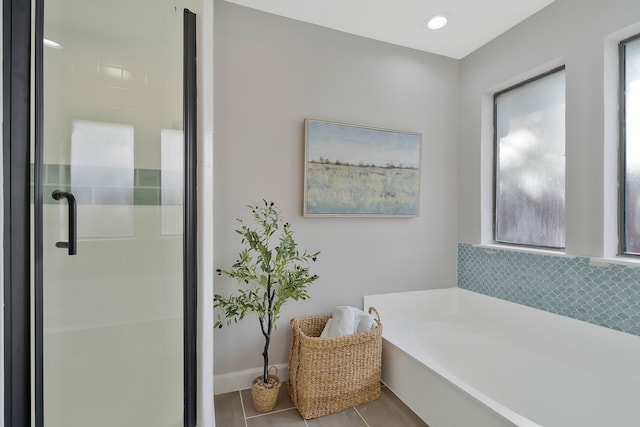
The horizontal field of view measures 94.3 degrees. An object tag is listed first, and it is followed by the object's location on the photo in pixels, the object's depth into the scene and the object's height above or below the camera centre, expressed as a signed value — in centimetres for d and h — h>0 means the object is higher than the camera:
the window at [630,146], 165 +38
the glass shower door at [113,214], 103 -1
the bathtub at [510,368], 144 -89
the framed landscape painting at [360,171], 210 +31
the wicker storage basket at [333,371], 169 -94
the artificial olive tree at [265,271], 175 -37
